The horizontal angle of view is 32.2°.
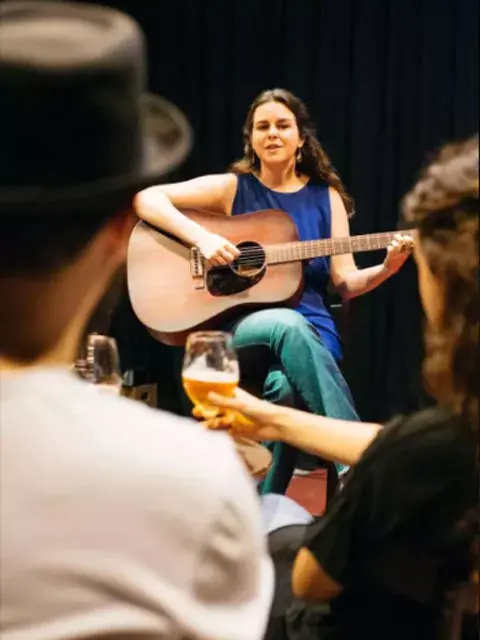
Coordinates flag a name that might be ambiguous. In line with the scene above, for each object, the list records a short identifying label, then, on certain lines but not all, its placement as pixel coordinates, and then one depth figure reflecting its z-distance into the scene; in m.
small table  1.43
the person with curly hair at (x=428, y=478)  1.05
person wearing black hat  0.59
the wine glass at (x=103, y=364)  1.33
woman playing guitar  2.10
